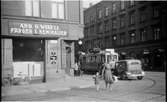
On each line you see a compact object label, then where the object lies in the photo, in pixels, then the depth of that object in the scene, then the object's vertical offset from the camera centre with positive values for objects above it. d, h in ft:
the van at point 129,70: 67.72 -4.31
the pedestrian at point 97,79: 46.60 -4.70
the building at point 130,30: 123.34 +14.25
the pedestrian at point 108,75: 46.26 -3.84
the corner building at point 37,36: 56.65 +4.45
